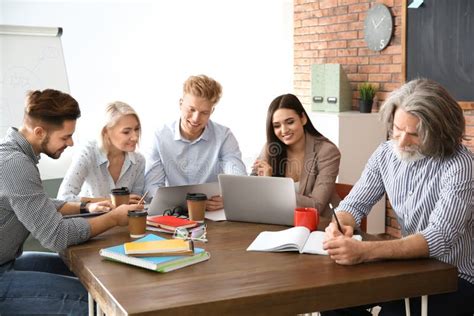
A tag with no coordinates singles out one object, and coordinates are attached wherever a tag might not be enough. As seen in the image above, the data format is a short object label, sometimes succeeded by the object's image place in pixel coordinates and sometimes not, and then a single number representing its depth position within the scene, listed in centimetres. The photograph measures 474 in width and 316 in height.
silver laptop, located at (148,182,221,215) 295
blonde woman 339
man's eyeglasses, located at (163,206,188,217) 298
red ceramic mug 265
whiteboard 474
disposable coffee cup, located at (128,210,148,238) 256
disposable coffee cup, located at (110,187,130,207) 293
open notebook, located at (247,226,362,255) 236
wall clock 568
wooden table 187
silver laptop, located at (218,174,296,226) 277
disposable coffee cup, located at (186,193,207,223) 285
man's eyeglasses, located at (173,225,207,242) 256
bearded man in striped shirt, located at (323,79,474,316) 224
